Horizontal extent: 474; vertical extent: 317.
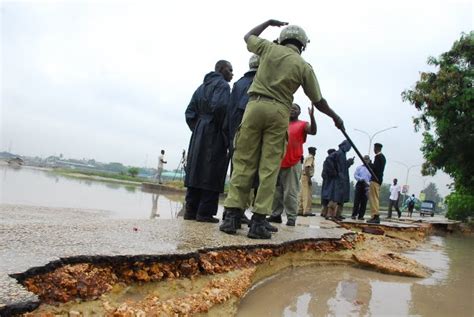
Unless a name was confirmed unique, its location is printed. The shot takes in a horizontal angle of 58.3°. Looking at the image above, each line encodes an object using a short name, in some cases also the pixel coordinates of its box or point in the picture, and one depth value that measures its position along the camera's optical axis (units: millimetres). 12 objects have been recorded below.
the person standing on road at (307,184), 9328
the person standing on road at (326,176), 9016
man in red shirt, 5523
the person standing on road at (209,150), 4254
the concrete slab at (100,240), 1831
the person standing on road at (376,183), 8320
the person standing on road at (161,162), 17969
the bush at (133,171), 40688
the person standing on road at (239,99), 4199
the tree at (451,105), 14633
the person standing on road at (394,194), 15962
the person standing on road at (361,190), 10133
